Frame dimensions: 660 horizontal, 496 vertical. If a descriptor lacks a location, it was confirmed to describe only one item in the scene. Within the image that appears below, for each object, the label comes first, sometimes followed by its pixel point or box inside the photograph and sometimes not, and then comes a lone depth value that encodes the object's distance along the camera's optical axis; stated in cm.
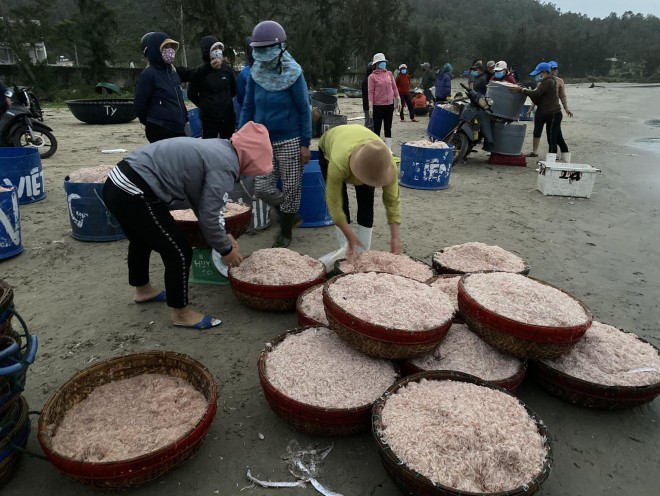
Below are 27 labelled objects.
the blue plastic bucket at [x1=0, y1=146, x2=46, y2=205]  520
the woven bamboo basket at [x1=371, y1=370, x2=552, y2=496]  160
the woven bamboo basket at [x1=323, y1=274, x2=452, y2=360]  216
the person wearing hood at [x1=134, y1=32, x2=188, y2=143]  422
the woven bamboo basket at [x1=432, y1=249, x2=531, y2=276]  328
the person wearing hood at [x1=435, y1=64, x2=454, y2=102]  1243
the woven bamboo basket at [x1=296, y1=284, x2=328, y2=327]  268
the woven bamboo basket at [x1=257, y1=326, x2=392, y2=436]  203
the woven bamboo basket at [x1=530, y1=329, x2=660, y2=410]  224
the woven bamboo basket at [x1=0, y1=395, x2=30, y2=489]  183
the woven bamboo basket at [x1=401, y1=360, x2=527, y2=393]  223
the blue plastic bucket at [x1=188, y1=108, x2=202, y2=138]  785
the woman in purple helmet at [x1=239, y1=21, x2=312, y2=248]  382
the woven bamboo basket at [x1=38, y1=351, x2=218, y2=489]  172
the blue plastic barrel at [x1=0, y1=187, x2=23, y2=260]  399
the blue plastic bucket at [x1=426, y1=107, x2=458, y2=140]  799
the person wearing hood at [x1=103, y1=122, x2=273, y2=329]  257
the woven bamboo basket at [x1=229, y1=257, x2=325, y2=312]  310
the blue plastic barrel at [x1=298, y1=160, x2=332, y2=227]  472
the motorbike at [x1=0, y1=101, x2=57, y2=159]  676
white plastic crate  622
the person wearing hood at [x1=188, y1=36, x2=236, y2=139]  506
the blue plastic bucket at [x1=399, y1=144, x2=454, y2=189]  653
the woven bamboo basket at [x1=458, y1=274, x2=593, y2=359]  220
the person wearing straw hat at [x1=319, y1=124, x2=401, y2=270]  270
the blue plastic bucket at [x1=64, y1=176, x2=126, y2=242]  430
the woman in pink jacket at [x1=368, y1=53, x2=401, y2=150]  814
